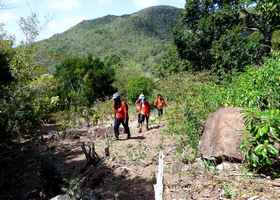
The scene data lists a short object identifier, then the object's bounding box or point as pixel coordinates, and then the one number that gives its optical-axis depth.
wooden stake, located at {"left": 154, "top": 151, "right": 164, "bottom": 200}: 3.48
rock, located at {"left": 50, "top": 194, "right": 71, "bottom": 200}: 5.24
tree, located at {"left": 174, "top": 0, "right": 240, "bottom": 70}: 19.16
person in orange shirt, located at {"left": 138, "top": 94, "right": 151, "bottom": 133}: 9.78
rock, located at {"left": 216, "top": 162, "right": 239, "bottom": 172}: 5.61
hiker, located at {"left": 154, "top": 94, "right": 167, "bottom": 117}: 11.41
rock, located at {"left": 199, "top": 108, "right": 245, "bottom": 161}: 5.72
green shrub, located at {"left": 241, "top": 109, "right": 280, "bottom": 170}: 5.17
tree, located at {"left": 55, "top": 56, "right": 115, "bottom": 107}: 26.30
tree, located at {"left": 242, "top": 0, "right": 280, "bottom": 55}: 17.98
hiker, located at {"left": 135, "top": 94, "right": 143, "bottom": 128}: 9.87
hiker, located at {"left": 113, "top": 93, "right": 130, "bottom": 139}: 8.54
